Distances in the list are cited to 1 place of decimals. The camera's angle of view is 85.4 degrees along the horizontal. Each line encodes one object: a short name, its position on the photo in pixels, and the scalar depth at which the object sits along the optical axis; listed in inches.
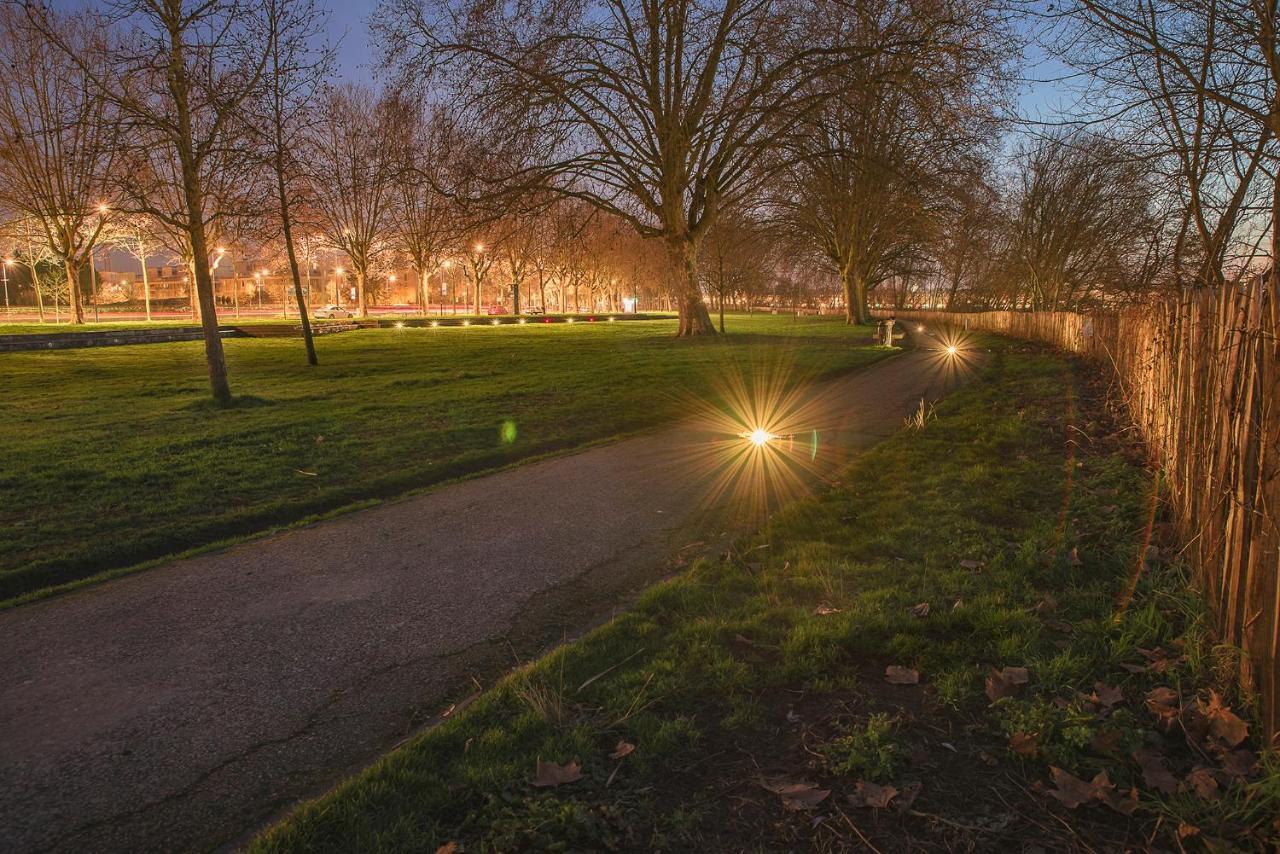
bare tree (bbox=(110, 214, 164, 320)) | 1440.7
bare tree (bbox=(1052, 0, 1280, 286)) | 293.6
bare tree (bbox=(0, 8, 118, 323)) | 1336.1
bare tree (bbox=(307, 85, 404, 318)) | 687.7
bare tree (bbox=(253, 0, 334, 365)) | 515.2
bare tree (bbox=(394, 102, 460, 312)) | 697.0
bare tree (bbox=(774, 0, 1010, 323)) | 594.9
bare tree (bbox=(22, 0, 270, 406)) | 419.2
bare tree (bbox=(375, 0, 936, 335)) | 690.2
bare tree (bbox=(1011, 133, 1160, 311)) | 781.0
